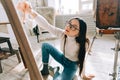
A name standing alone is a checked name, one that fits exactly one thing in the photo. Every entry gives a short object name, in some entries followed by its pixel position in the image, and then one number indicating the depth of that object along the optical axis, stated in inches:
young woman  57.6
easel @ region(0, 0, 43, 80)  14.1
